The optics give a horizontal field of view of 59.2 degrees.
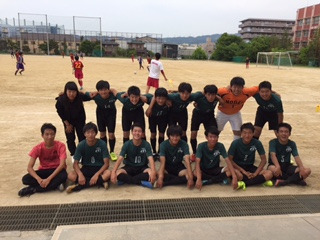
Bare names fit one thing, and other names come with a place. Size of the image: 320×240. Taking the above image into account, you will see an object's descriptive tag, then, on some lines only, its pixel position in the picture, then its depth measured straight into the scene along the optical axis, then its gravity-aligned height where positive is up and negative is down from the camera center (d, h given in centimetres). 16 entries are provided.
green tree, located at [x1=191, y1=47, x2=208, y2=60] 8525 -32
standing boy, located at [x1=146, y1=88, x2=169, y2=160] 484 -114
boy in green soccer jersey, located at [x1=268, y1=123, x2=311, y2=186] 447 -168
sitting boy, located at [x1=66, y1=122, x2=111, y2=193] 425 -172
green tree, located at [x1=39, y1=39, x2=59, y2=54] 6962 +102
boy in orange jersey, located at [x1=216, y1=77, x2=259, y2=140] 495 -85
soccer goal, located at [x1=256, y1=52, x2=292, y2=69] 4528 -68
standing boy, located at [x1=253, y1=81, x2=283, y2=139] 496 -96
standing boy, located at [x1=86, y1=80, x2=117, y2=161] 498 -108
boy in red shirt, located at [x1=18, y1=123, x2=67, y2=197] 408 -171
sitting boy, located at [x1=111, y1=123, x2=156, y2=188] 430 -174
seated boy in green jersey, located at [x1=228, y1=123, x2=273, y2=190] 443 -166
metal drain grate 344 -201
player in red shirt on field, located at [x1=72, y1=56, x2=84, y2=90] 1398 -88
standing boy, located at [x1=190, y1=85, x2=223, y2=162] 484 -103
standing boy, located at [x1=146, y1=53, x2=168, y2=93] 1197 -76
